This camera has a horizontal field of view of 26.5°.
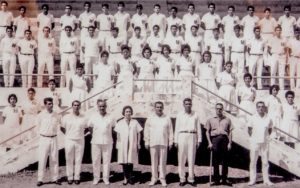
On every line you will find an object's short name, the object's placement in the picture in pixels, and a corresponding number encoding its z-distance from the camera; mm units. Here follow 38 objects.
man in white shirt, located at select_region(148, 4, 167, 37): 17219
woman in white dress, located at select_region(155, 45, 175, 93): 15122
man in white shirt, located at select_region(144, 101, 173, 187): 13266
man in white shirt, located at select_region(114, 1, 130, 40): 17422
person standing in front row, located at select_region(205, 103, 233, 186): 13227
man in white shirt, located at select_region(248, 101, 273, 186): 13281
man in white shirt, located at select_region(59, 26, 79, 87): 16203
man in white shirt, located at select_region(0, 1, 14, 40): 17375
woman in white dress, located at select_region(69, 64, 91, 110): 14711
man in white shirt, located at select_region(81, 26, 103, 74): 16328
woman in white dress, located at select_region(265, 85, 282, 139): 14273
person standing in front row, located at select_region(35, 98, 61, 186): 13258
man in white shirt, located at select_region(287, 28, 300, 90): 16484
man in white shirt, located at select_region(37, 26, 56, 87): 16453
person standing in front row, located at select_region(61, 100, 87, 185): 13336
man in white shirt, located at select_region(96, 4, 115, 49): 17312
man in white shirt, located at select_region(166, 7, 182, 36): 17078
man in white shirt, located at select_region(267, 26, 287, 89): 16438
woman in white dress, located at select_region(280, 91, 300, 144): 14242
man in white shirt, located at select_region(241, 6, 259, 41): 17078
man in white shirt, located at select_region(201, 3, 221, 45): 17016
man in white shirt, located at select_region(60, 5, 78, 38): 17250
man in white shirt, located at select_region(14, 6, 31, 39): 17250
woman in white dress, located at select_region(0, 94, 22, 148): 14461
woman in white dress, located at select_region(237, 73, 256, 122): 14180
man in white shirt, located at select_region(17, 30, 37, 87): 16312
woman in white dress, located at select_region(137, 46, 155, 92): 14883
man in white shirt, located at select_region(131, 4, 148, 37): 17391
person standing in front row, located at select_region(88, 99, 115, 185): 13344
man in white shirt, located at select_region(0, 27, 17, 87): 16469
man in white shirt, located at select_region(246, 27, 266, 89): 16144
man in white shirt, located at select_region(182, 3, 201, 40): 17062
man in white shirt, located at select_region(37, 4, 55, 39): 17275
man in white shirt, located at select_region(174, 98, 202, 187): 13227
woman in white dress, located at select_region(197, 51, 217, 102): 14848
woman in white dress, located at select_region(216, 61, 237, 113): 14406
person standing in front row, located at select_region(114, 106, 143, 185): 13461
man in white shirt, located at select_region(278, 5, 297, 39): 17141
